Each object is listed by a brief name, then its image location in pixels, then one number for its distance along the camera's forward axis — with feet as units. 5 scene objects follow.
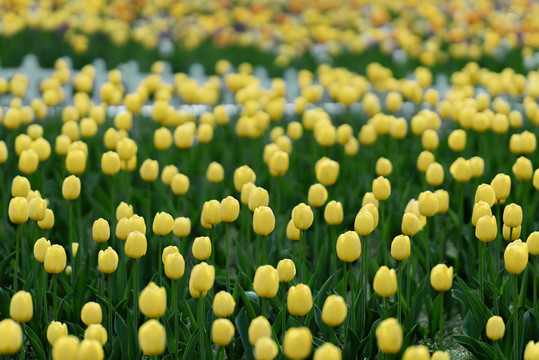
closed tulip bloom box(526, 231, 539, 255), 16.78
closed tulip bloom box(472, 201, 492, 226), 17.63
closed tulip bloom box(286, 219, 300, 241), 20.22
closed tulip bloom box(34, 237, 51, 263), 17.36
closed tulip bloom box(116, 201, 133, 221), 19.76
